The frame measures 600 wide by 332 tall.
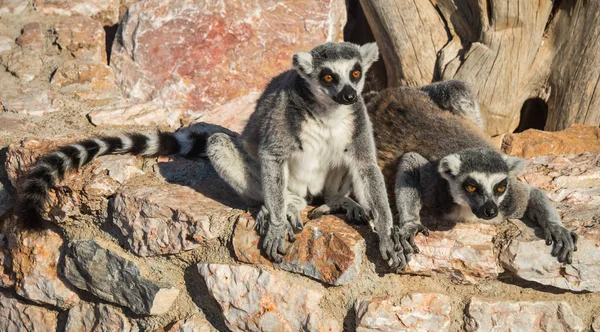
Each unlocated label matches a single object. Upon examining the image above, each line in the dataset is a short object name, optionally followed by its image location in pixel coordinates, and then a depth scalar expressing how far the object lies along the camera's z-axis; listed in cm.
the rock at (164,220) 738
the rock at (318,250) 682
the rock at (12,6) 1166
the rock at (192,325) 741
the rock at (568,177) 806
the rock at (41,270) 827
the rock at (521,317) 674
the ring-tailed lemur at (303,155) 769
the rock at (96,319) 793
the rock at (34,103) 984
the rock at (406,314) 671
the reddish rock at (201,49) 1091
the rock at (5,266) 860
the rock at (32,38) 1098
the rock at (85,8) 1175
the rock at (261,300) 693
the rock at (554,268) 671
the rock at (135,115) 991
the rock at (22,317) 861
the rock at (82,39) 1100
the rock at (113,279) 748
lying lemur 725
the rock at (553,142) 982
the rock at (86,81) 1038
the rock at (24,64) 1055
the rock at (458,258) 679
